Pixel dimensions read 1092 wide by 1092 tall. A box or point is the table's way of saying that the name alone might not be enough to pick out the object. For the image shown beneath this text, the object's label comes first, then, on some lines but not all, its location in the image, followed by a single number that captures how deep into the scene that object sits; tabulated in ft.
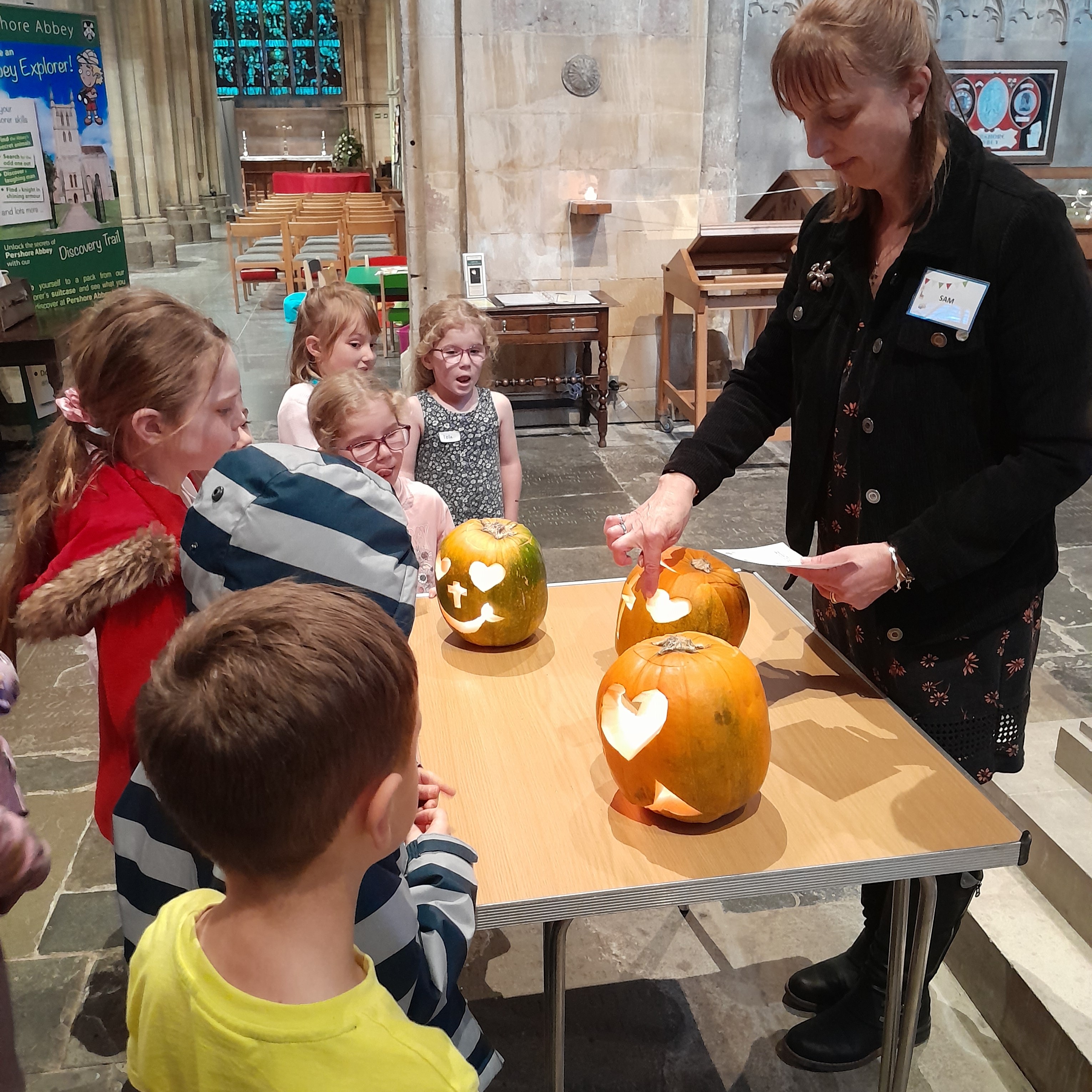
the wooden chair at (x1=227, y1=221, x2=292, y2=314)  35.09
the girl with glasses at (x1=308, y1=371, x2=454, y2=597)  8.10
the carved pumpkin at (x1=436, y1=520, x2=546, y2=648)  6.17
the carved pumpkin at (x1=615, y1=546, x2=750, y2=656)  5.76
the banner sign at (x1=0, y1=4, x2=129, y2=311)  21.58
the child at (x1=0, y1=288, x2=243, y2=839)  4.94
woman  5.02
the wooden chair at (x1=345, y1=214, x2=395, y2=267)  35.91
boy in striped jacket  3.89
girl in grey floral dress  11.22
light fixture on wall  22.13
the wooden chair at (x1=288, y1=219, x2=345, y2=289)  35.47
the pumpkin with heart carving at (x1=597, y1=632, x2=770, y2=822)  4.47
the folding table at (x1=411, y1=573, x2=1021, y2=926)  4.28
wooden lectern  20.85
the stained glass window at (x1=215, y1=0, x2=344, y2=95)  84.58
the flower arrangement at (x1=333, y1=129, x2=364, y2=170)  70.03
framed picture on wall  26.25
